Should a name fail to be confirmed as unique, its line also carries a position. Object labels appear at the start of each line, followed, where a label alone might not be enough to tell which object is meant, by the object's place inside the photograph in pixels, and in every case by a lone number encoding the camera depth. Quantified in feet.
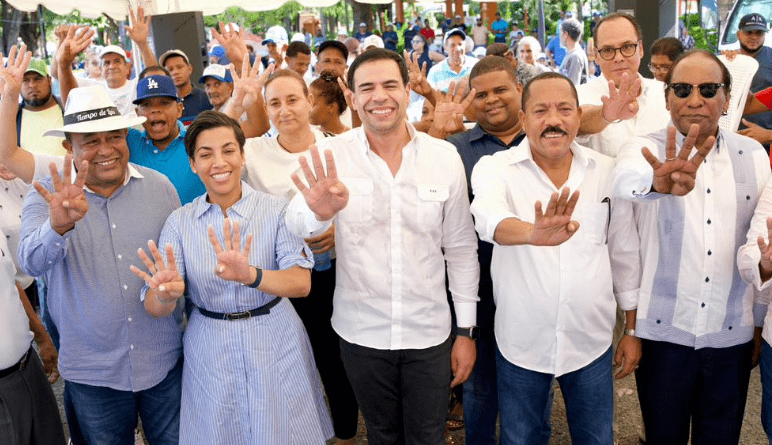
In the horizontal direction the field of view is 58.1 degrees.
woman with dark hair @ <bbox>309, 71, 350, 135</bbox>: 13.69
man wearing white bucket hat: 8.94
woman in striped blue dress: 8.77
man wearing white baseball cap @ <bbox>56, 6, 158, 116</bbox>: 13.81
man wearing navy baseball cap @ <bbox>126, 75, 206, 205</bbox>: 11.55
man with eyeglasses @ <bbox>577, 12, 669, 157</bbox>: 10.02
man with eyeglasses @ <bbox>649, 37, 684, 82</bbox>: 16.21
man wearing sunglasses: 8.77
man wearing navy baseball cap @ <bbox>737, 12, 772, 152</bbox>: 20.24
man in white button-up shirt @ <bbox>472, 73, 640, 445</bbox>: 8.68
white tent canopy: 21.01
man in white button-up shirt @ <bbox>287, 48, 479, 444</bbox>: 8.91
